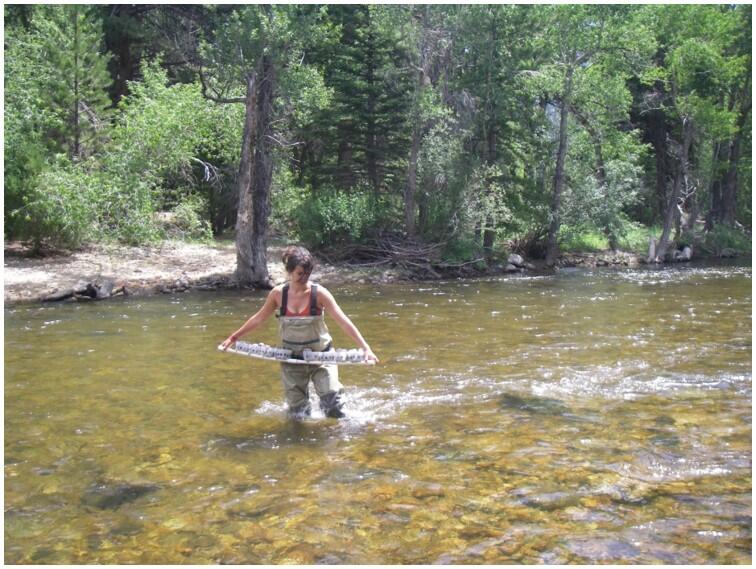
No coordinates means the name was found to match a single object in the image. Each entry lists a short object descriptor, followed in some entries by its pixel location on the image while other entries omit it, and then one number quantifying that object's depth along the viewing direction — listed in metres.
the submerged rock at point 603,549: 4.54
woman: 7.15
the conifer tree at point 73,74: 24.25
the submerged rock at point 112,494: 5.48
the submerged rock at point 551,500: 5.33
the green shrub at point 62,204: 19.80
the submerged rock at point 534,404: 7.92
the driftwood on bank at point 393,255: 25.77
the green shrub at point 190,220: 23.28
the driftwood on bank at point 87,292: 17.98
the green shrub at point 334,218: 25.58
